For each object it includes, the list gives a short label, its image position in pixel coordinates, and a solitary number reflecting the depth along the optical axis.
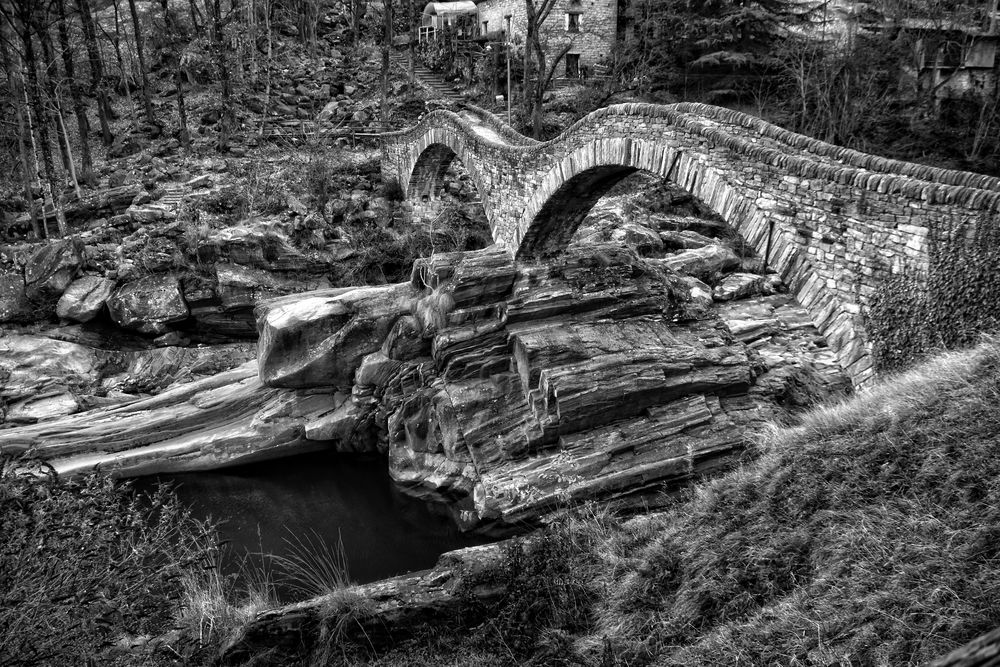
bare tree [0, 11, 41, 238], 20.27
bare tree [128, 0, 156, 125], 26.25
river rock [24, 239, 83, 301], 17.23
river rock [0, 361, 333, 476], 13.12
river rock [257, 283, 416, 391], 14.09
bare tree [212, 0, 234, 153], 25.91
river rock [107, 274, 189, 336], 17.27
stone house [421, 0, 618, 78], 33.78
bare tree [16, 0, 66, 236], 19.92
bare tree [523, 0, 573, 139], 24.05
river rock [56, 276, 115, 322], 17.11
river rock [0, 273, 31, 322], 16.91
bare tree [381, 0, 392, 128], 28.02
